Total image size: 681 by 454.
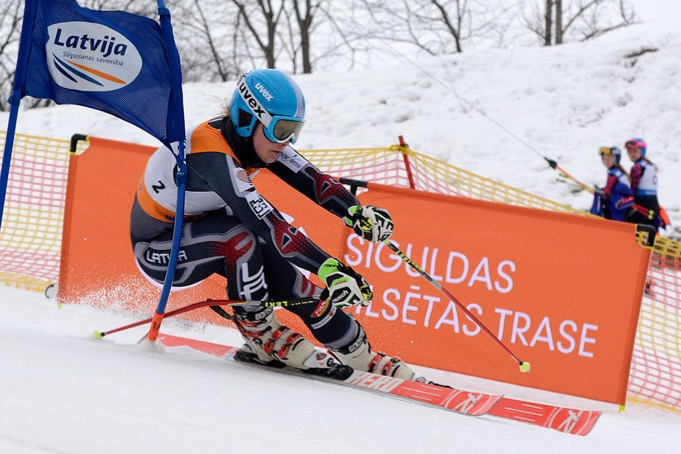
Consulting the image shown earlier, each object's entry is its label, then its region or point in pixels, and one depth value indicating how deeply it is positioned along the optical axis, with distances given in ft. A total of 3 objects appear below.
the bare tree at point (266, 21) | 136.36
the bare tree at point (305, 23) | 129.80
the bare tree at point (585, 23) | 130.52
